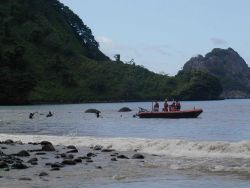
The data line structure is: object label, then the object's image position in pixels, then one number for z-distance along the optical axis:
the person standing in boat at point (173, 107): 70.38
